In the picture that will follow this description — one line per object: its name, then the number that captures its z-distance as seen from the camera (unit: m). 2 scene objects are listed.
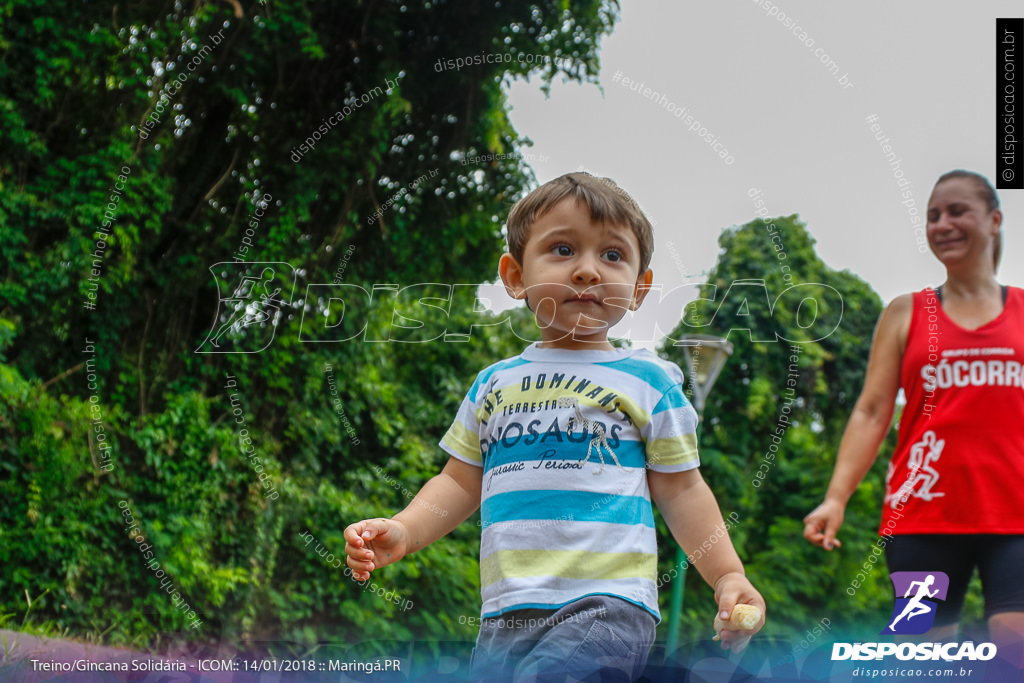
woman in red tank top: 1.83
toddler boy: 1.26
